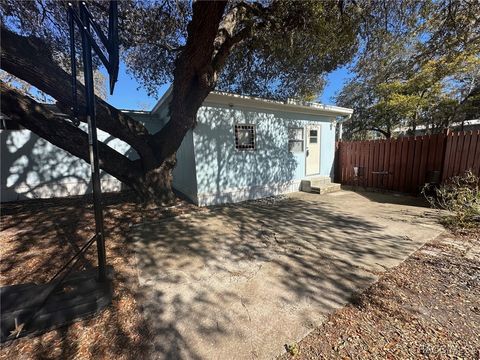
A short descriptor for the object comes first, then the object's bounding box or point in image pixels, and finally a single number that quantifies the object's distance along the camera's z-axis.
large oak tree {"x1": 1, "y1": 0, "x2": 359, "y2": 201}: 3.40
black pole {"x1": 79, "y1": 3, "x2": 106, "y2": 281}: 1.92
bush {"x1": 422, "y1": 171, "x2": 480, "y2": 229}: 3.84
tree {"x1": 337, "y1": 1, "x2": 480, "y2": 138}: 5.08
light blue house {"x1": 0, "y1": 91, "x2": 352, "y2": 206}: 5.68
